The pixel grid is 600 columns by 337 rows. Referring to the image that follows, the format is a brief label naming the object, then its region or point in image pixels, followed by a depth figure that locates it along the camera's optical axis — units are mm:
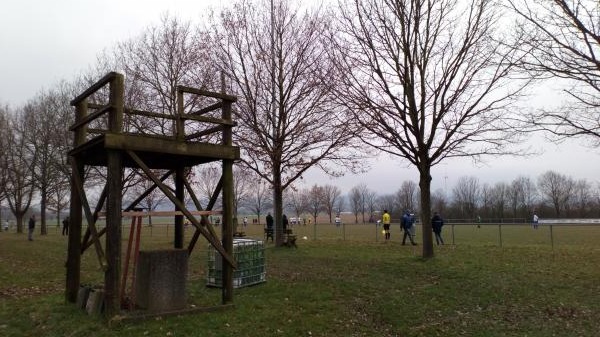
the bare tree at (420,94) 15555
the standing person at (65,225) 39906
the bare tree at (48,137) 31469
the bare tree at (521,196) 106438
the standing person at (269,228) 28078
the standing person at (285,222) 27562
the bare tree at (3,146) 31381
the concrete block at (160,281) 8430
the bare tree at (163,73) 22781
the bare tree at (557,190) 106125
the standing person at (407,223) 23328
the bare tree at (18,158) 35250
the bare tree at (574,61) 10888
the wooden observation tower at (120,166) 7879
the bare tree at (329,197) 129000
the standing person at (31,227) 30891
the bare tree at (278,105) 20875
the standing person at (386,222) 27000
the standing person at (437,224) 24906
